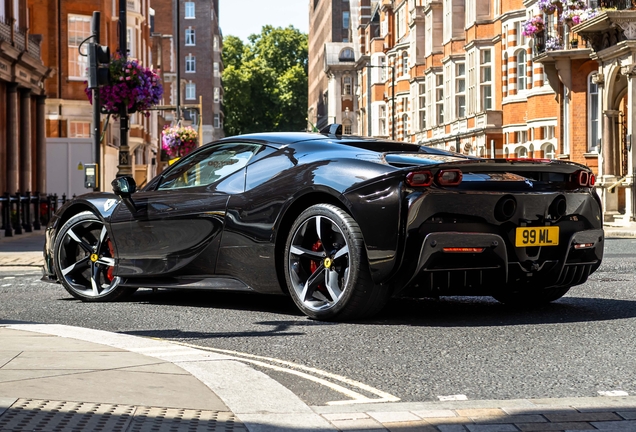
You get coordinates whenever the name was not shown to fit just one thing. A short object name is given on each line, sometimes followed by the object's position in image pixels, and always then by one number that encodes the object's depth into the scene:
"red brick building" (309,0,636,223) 30.25
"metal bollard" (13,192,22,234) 26.28
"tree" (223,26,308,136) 148.88
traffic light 17.20
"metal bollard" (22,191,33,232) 27.70
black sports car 7.03
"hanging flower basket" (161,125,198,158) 52.12
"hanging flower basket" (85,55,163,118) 21.50
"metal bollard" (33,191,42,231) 29.48
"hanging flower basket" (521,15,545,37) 35.28
